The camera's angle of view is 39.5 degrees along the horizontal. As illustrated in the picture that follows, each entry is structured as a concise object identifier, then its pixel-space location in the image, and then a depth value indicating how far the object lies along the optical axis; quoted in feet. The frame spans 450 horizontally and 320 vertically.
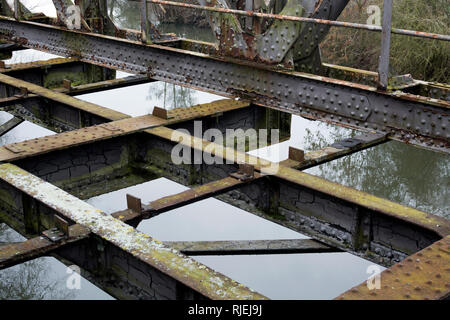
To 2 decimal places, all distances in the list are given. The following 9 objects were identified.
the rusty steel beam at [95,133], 18.78
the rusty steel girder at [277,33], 22.44
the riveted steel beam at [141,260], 11.43
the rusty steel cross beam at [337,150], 18.63
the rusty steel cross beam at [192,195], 15.23
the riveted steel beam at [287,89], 19.66
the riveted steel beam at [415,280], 11.13
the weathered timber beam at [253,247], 19.58
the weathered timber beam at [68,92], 26.00
